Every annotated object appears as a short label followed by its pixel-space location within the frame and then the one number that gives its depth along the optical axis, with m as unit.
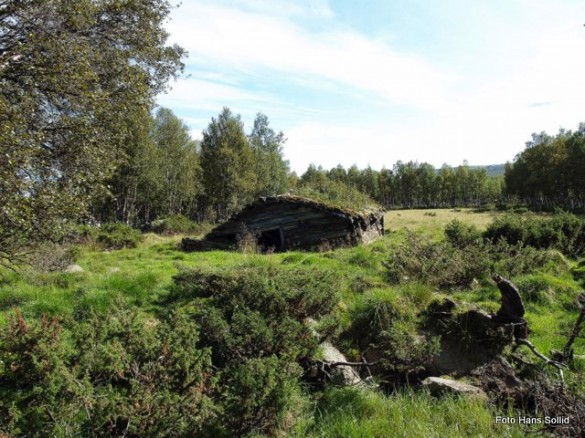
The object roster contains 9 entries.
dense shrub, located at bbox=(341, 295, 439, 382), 6.04
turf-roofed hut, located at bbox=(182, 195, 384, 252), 19.67
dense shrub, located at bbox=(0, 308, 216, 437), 3.96
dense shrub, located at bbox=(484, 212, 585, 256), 14.58
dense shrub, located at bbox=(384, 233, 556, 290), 10.23
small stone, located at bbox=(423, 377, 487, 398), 5.46
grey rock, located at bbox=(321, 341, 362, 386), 6.03
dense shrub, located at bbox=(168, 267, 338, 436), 4.20
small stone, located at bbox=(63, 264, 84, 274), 10.84
